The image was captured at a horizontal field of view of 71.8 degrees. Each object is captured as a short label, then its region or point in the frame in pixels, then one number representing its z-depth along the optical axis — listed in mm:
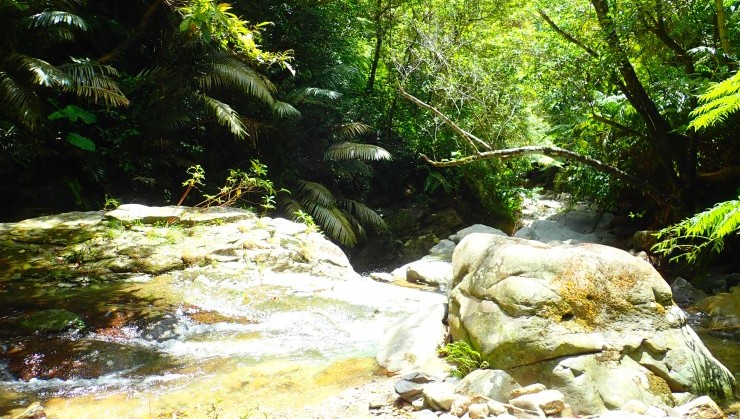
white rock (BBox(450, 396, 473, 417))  2803
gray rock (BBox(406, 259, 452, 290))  7906
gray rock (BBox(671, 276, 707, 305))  6645
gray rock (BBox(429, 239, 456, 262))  10305
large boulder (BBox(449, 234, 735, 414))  3041
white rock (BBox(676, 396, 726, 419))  2765
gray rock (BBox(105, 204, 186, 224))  6887
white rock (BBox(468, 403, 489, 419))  2695
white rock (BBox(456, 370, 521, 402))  2930
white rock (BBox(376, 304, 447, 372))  3786
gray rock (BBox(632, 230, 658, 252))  8079
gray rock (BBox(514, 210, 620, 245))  9789
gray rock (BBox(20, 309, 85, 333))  4152
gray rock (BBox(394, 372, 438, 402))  3118
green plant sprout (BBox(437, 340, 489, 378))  3393
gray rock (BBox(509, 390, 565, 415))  2729
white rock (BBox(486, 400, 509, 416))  2717
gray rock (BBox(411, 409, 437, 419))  2856
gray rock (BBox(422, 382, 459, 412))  2906
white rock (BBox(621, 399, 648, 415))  2746
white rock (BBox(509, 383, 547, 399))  2904
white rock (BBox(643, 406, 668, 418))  2747
